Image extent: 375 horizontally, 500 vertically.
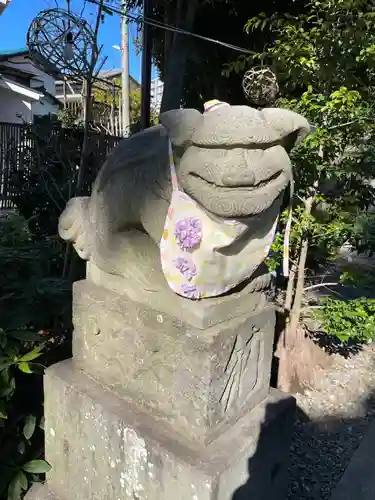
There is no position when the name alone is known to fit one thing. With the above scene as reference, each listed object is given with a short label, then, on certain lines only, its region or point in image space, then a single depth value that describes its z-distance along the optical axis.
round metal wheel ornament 2.38
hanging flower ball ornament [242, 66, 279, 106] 2.94
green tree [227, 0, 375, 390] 2.13
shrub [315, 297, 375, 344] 2.33
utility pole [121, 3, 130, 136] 8.74
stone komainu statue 1.02
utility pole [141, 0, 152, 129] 4.18
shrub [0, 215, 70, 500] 1.50
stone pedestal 1.19
